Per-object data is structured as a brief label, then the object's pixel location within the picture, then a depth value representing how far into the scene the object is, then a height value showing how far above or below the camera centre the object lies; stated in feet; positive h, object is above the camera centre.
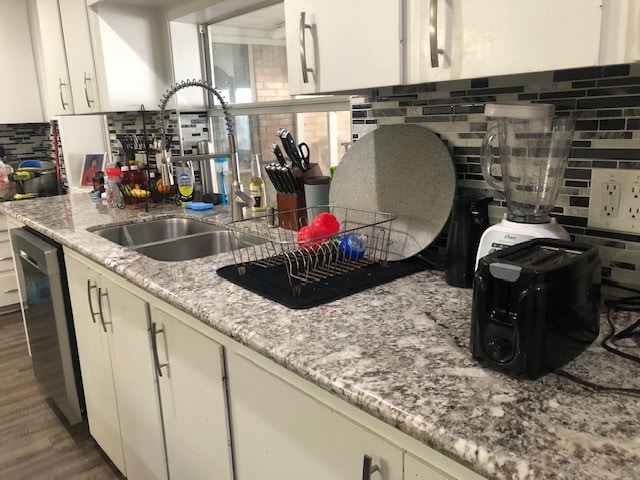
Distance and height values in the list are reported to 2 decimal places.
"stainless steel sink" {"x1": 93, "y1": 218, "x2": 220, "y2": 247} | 7.77 -1.41
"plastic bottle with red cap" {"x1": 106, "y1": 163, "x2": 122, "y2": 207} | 9.19 -0.79
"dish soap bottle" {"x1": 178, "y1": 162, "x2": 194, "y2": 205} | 9.05 -0.89
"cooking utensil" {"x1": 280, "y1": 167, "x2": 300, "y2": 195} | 6.47 -0.61
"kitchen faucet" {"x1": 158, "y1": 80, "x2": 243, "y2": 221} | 7.06 -0.35
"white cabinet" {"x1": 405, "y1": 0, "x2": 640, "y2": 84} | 2.70 +0.46
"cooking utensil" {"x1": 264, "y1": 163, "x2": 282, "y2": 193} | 6.62 -0.57
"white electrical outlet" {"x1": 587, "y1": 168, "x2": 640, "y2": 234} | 3.84 -0.63
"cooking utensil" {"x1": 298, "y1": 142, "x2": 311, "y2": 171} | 6.68 -0.39
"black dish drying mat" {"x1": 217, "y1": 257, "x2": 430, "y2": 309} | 4.22 -1.30
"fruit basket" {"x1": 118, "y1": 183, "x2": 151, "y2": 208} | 9.11 -0.98
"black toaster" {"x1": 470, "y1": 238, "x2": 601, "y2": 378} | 2.81 -1.04
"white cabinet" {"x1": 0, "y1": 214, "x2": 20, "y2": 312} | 12.41 -3.13
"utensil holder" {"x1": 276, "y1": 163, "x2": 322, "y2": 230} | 6.50 -0.91
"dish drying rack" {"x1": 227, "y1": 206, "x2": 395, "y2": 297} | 4.74 -1.22
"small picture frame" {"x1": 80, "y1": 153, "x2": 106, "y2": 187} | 12.64 -0.68
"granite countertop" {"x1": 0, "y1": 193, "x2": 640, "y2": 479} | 2.31 -1.39
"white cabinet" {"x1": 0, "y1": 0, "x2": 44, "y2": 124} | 13.29 +1.82
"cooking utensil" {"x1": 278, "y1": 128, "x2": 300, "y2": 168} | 6.54 -0.22
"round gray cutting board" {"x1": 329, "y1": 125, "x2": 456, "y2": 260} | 4.97 -0.56
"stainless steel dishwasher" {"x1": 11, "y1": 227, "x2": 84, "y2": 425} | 7.32 -2.55
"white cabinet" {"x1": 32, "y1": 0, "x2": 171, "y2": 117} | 9.11 +1.45
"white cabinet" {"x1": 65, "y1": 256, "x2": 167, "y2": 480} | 5.55 -2.69
